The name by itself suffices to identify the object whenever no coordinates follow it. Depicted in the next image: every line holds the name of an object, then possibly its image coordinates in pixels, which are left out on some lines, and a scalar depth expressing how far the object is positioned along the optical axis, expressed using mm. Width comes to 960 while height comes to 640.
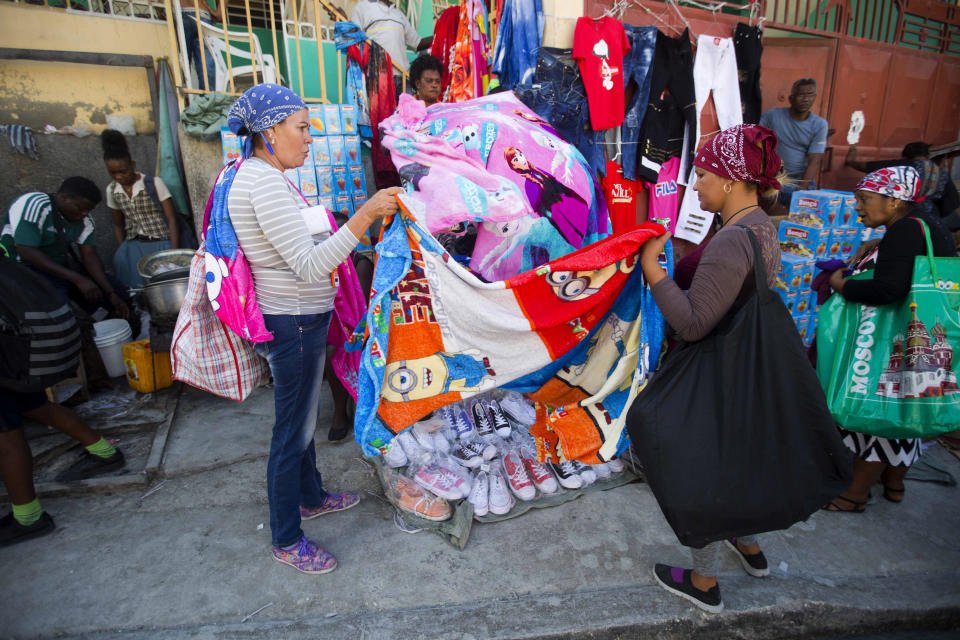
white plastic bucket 4109
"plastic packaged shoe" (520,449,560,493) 2805
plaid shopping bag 2121
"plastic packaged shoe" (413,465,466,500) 2686
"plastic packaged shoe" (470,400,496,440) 3104
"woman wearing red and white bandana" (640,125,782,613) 1722
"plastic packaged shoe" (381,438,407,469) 2809
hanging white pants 4445
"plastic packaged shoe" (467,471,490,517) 2664
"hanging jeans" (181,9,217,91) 5141
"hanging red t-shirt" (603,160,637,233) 4336
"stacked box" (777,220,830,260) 4582
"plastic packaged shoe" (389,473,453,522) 2605
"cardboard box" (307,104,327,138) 4590
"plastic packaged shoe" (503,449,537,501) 2752
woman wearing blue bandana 1925
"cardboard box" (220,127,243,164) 4488
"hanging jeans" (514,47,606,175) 3787
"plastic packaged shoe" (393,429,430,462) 2848
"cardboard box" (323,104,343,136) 4672
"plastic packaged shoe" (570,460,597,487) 2870
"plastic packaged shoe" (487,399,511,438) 3088
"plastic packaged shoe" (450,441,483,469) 2906
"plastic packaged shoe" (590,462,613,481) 2938
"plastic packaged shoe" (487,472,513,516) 2678
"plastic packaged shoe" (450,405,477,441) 3053
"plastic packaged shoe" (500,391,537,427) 3115
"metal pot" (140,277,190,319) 3561
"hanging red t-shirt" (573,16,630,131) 3797
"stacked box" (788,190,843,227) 4523
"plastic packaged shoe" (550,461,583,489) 2832
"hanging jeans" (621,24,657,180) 4069
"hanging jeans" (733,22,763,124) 4590
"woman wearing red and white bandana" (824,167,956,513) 2289
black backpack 2334
